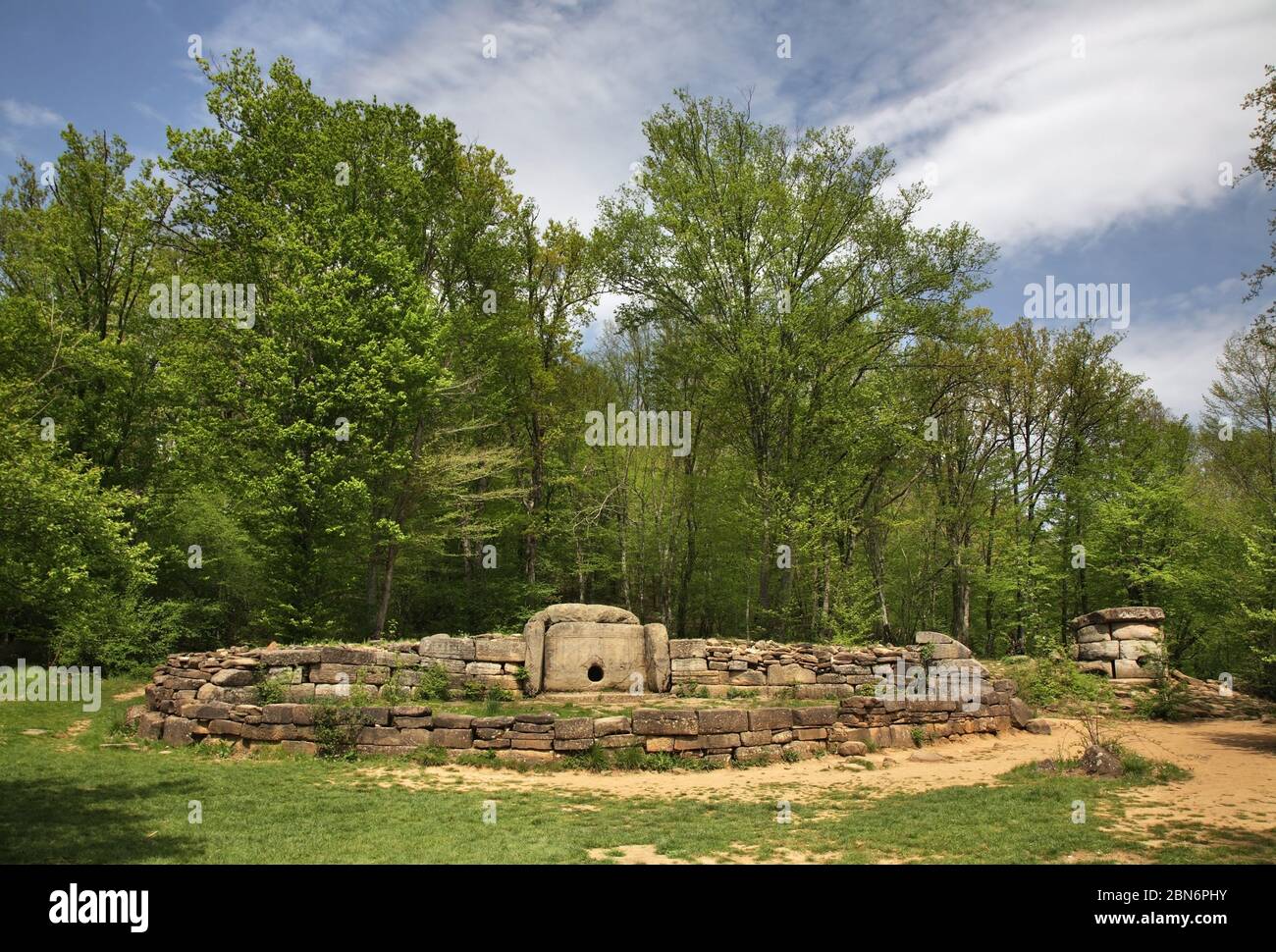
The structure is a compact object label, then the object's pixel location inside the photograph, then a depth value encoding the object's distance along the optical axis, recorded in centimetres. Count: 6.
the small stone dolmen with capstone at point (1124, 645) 2094
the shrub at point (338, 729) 1260
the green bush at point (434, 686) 1588
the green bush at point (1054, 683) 1844
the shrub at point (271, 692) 1421
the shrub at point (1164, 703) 1827
